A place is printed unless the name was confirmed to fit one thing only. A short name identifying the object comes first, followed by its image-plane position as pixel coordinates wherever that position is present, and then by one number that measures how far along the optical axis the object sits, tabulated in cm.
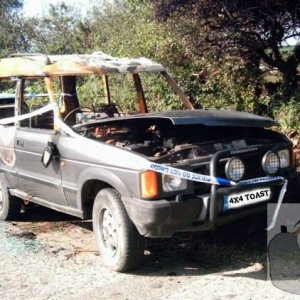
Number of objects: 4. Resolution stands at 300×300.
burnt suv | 419
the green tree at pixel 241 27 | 920
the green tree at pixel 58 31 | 2134
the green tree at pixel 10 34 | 2659
